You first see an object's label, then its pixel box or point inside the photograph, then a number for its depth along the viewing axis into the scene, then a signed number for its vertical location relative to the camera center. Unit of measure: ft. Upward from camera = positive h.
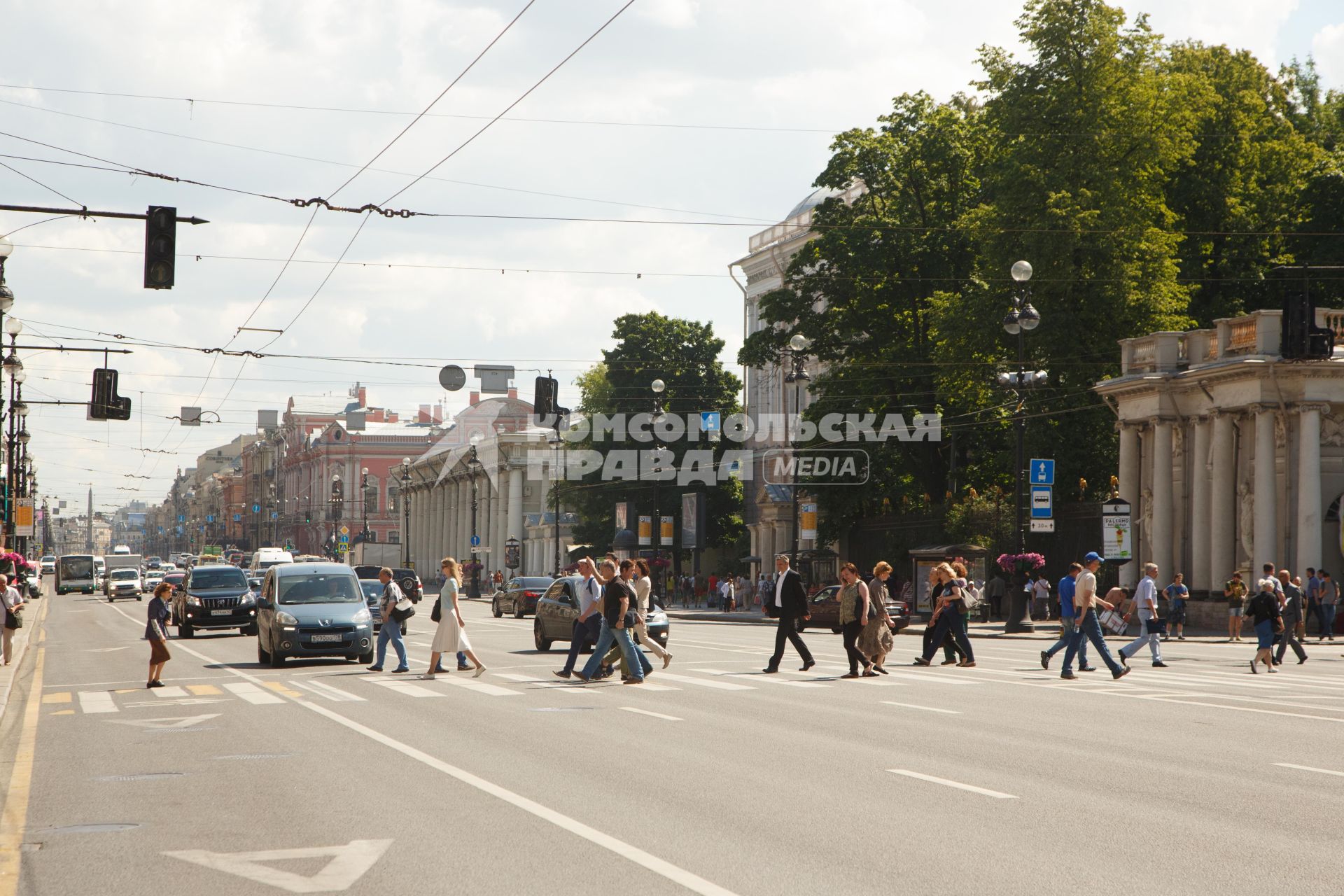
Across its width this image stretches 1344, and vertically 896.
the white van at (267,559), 261.24 -4.67
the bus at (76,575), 329.11 -9.70
